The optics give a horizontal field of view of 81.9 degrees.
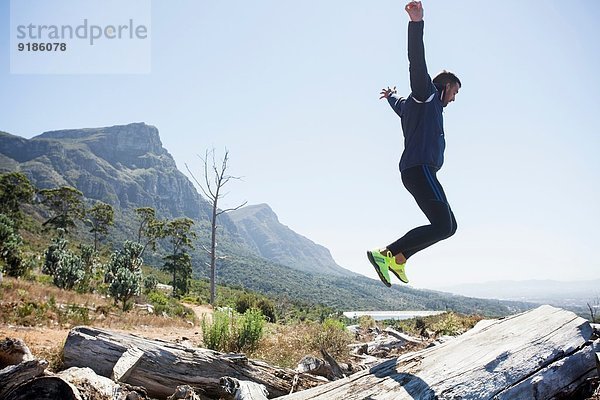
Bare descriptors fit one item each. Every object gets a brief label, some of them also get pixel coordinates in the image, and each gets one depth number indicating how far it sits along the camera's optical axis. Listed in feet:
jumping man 10.48
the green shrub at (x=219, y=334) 19.51
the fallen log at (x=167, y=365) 12.29
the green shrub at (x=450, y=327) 31.07
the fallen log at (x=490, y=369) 8.27
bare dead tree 65.09
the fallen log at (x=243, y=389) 10.00
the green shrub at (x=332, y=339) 23.21
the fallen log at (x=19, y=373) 7.87
